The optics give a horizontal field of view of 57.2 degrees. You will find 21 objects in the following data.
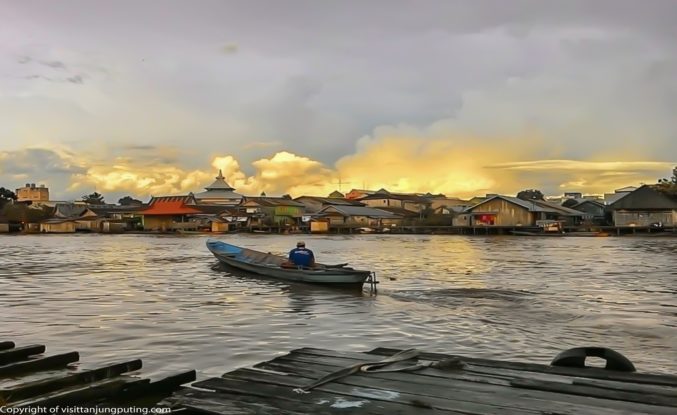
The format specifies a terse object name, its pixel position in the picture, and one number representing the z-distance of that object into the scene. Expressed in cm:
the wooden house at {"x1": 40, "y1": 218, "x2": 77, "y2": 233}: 9225
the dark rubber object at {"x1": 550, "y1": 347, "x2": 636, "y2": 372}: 433
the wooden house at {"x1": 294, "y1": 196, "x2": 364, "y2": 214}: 9466
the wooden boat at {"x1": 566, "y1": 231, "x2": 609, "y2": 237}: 6125
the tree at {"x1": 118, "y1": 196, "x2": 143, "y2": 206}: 13688
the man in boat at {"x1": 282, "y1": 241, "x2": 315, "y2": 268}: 1847
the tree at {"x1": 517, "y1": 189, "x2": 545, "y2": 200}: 11300
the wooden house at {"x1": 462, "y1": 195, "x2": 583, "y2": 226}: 6694
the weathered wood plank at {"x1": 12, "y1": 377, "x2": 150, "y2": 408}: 429
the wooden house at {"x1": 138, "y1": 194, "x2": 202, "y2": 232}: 8681
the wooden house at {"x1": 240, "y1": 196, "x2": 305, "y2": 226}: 8619
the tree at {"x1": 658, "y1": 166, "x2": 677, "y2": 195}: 6389
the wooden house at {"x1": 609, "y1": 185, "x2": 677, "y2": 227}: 6078
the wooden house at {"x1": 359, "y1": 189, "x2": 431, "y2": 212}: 9744
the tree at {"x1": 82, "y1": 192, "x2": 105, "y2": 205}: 11926
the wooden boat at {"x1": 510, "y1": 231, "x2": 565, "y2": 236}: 6253
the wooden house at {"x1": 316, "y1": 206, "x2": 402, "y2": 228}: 8125
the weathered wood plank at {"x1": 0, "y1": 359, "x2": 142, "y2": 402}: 451
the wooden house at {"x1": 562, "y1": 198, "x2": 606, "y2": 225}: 7400
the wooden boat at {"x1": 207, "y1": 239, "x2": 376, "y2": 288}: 1727
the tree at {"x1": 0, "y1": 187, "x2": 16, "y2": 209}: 10562
